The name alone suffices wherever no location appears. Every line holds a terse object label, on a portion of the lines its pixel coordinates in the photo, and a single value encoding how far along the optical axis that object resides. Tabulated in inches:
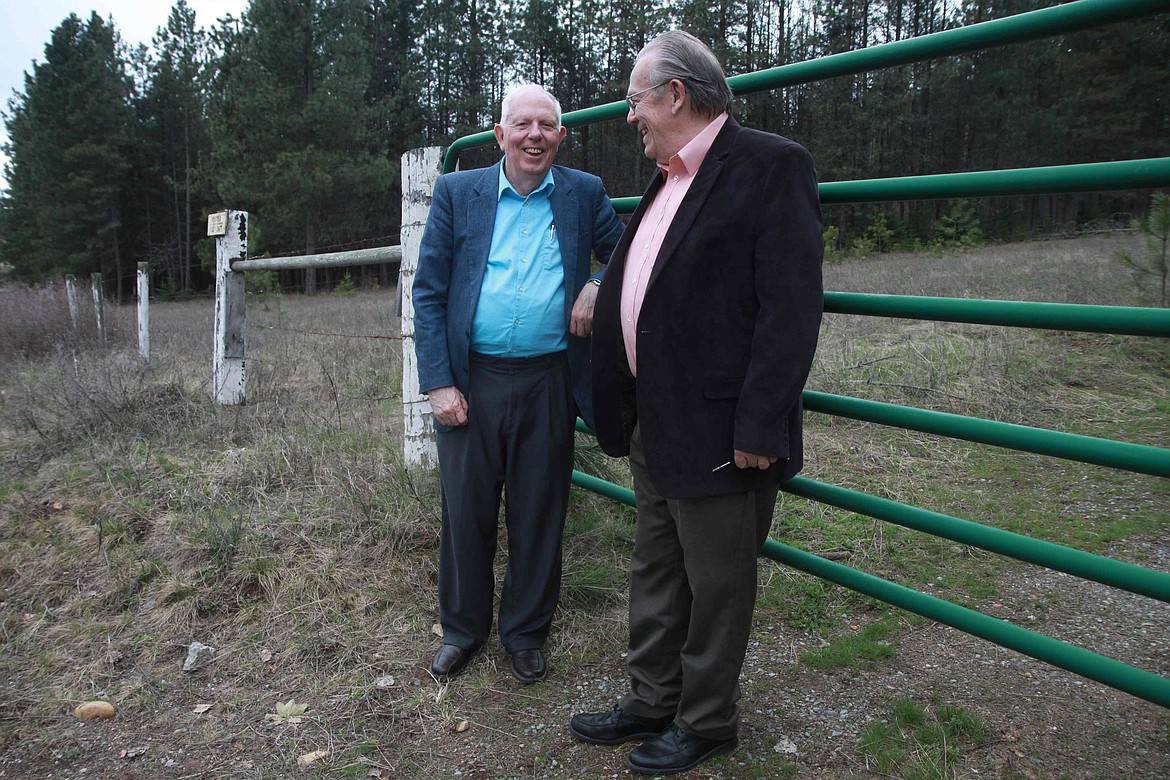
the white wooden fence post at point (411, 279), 147.3
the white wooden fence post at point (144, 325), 350.9
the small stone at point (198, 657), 118.0
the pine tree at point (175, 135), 1451.8
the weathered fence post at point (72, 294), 437.7
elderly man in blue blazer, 107.1
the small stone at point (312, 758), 96.9
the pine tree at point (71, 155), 1263.5
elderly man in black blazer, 75.9
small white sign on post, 235.3
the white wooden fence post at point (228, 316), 234.4
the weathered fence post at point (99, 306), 419.8
